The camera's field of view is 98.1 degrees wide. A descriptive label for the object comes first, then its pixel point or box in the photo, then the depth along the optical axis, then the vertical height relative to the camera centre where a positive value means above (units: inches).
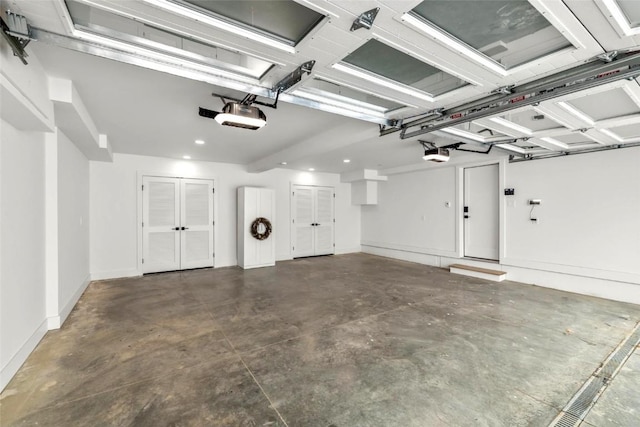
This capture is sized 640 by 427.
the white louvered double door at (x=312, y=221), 300.7 -9.7
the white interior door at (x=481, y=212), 225.1 -0.4
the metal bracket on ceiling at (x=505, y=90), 90.4 +40.3
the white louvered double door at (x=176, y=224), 227.6 -9.6
